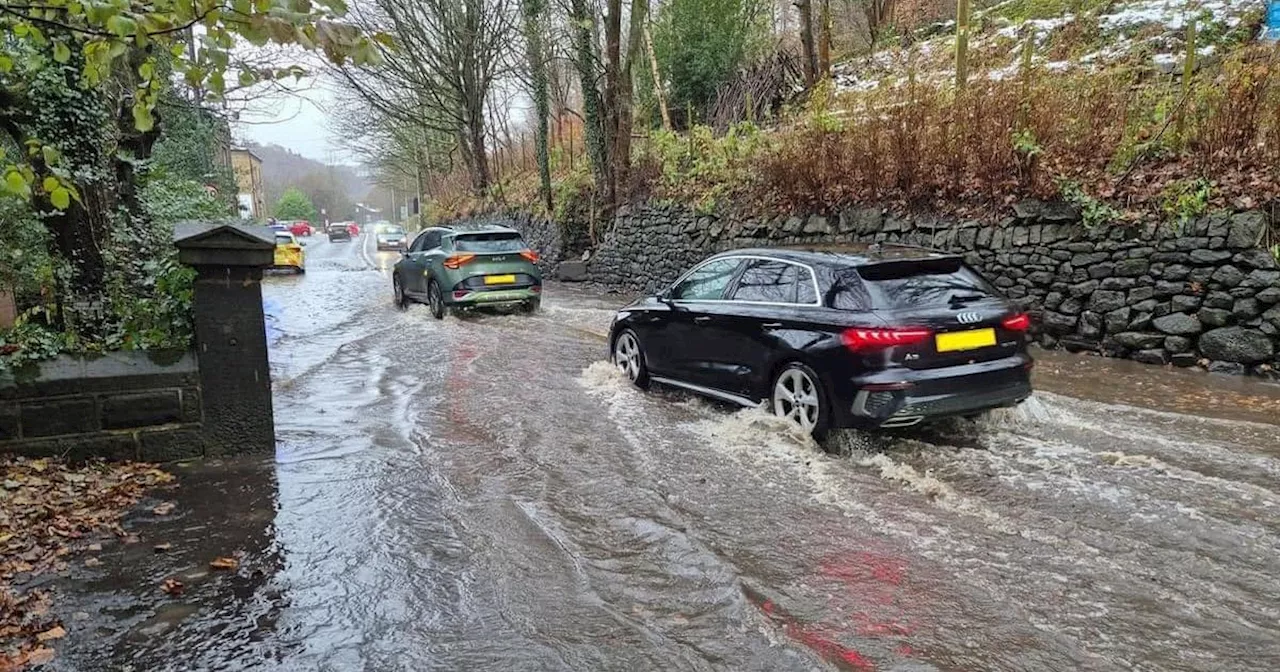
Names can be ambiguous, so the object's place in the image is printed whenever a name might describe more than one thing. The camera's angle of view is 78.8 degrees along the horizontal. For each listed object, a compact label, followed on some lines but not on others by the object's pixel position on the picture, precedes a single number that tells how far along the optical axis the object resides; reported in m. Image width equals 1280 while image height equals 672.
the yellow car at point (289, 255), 25.94
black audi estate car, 5.40
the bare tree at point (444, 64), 26.69
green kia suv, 13.59
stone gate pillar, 5.48
